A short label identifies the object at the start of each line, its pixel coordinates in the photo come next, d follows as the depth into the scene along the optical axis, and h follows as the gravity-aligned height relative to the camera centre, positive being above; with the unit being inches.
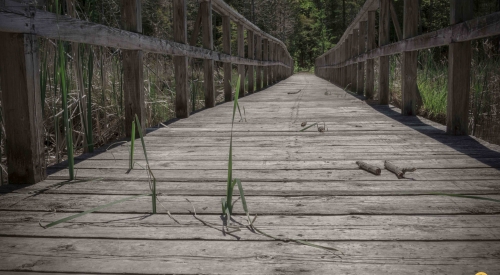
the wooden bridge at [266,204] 43.6 -15.9
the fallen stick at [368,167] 74.5 -14.4
